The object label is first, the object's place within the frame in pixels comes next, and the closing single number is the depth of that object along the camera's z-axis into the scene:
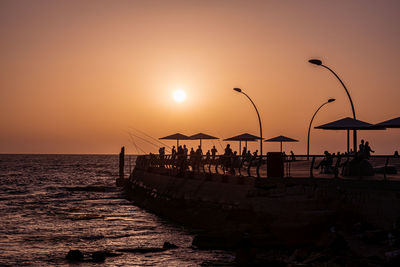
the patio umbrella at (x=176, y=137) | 47.64
